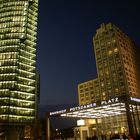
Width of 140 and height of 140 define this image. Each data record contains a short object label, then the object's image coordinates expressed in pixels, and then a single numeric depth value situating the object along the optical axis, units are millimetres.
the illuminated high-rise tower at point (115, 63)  73101
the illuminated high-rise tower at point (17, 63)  80813
